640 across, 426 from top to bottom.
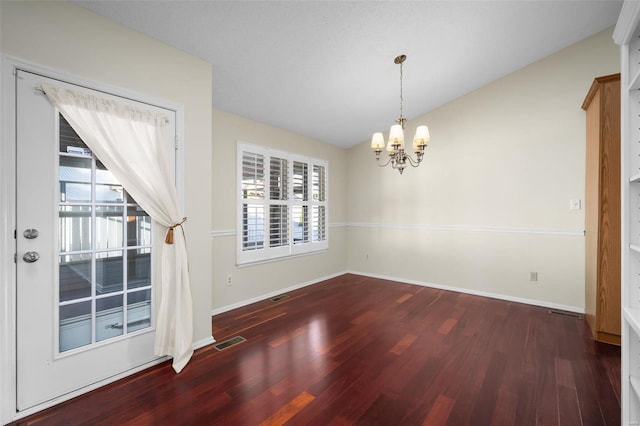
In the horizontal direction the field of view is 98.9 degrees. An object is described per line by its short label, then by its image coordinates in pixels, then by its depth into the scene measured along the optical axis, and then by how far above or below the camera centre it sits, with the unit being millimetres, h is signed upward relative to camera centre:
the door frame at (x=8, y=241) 1561 -173
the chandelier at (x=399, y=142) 2617 +680
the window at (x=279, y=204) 3584 +108
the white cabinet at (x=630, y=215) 1331 -16
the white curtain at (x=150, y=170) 1843 +303
